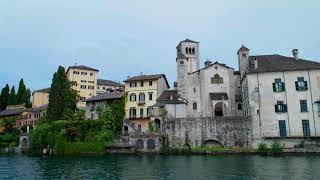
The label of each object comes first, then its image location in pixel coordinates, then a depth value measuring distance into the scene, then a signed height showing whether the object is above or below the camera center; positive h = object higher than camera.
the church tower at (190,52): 55.16 +16.34
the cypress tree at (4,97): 74.90 +8.61
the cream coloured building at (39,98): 71.59 +7.94
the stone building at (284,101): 37.69 +3.29
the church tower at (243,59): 45.66 +11.90
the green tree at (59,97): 47.62 +5.46
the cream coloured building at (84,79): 65.58 +12.41
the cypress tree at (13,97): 74.07 +8.64
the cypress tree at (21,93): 74.97 +9.85
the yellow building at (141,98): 46.82 +4.98
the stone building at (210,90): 45.71 +6.40
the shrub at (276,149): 34.92 -3.96
